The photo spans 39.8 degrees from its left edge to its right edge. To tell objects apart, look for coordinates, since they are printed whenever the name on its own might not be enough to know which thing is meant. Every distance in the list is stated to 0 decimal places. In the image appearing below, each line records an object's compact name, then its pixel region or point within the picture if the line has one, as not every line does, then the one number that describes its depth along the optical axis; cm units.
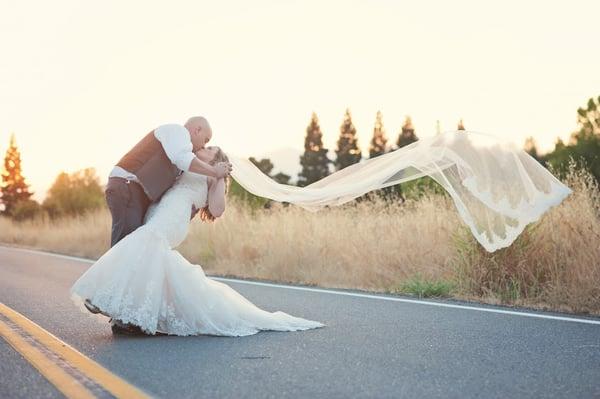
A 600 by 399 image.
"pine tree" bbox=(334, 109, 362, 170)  10650
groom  750
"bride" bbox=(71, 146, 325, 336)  707
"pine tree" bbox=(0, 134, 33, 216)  12000
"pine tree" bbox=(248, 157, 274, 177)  6201
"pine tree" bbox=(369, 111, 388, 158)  11069
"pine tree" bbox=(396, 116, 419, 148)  10856
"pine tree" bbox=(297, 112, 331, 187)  10300
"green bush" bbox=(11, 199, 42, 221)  7200
